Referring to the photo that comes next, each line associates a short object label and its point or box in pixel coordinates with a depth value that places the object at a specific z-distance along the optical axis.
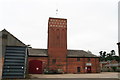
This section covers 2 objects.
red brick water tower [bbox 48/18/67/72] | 40.34
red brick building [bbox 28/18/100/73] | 39.97
